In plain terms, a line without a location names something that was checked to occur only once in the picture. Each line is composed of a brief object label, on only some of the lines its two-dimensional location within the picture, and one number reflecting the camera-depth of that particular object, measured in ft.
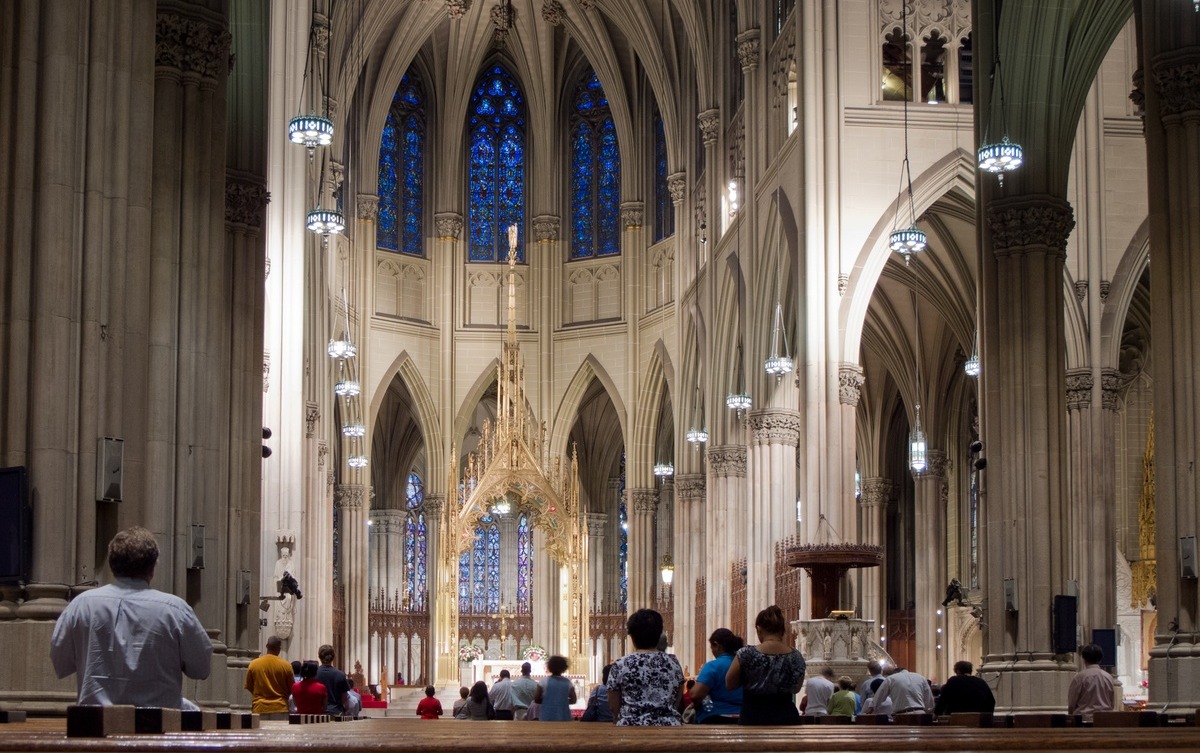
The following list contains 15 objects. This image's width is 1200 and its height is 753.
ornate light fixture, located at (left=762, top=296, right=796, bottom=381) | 98.89
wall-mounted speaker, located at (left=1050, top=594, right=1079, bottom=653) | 62.54
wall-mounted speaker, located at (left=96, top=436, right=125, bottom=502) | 34.04
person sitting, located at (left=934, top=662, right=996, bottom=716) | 47.09
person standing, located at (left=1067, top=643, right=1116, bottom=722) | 47.18
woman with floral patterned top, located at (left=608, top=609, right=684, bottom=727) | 29.66
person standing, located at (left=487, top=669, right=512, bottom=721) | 67.76
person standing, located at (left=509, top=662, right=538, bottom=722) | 66.39
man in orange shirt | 45.62
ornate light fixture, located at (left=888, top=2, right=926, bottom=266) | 83.30
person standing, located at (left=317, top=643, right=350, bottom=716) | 54.70
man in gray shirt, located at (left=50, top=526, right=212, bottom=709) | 22.71
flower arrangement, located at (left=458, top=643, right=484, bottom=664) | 134.31
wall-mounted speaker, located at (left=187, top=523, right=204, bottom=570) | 47.11
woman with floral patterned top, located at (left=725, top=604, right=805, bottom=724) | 31.78
